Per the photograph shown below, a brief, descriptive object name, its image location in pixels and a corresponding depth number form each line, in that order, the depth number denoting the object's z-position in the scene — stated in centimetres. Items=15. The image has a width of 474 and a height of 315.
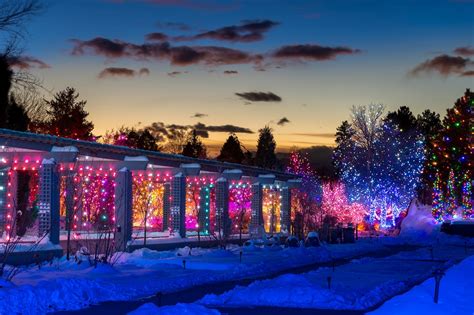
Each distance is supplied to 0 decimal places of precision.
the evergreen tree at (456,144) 7461
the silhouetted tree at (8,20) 2311
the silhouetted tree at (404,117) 9354
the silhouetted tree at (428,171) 8300
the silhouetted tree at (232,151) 9781
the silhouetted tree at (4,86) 3030
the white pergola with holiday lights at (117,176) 2669
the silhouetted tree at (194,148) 9362
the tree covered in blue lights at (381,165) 6253
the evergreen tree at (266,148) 10350
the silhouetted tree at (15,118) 3903
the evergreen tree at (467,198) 6656
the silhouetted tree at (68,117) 5841
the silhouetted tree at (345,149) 6512
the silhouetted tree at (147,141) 8263
